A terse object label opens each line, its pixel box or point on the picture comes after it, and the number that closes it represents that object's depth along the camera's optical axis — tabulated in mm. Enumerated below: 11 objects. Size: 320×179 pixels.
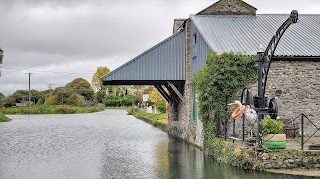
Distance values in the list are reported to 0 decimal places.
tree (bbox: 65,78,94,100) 115250
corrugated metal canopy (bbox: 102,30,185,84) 21938
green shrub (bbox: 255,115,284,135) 12852
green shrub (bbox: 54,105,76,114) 69688
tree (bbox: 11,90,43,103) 114950
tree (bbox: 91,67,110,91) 112188
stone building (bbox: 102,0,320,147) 16906
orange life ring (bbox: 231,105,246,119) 13284
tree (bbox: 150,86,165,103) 52438
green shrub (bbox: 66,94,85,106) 88000
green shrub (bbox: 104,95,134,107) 96675
